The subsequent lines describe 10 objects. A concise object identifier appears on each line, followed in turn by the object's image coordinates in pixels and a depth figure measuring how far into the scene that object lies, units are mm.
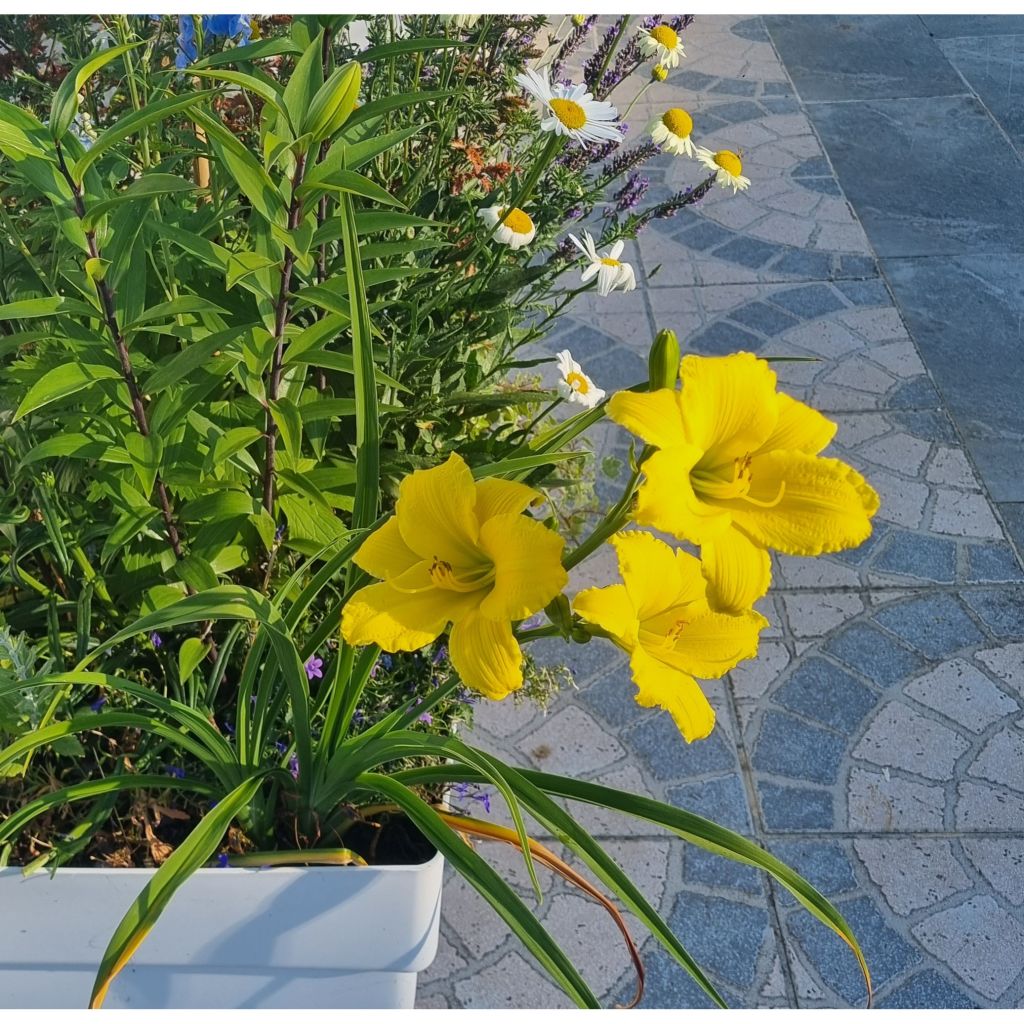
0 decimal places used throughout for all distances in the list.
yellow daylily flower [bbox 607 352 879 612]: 680
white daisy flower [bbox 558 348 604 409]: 1507
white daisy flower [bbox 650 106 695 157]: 1635
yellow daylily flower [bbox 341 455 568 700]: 698
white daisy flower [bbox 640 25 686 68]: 1668
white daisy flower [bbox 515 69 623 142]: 1346
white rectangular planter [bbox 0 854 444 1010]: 1026
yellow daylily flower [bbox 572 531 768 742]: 726
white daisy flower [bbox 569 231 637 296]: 1509
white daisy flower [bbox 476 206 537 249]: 1412
